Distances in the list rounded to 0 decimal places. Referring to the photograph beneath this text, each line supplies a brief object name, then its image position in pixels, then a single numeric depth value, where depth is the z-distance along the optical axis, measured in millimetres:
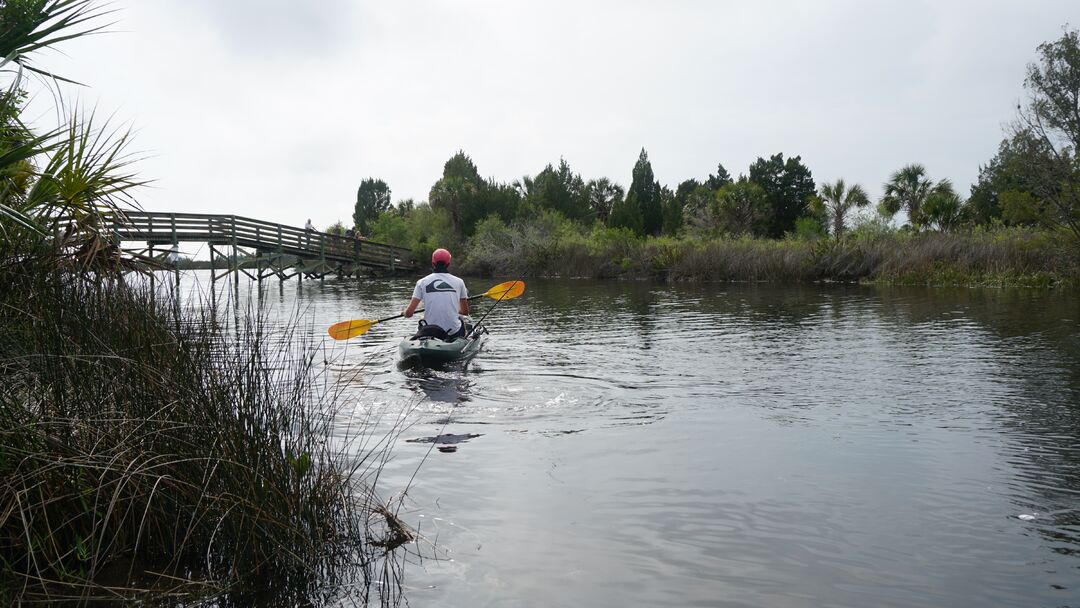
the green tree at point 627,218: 59531
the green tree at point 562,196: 67250
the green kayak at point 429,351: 11977
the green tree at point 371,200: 102812
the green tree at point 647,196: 64438
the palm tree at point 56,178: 5688
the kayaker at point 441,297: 12230
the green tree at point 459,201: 65375
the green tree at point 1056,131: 29844
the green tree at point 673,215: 62875
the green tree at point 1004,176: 31219
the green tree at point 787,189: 62019
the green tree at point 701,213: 54591
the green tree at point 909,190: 50844
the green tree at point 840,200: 48438
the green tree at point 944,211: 43531
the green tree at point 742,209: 57500
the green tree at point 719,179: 77938
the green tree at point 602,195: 70875
